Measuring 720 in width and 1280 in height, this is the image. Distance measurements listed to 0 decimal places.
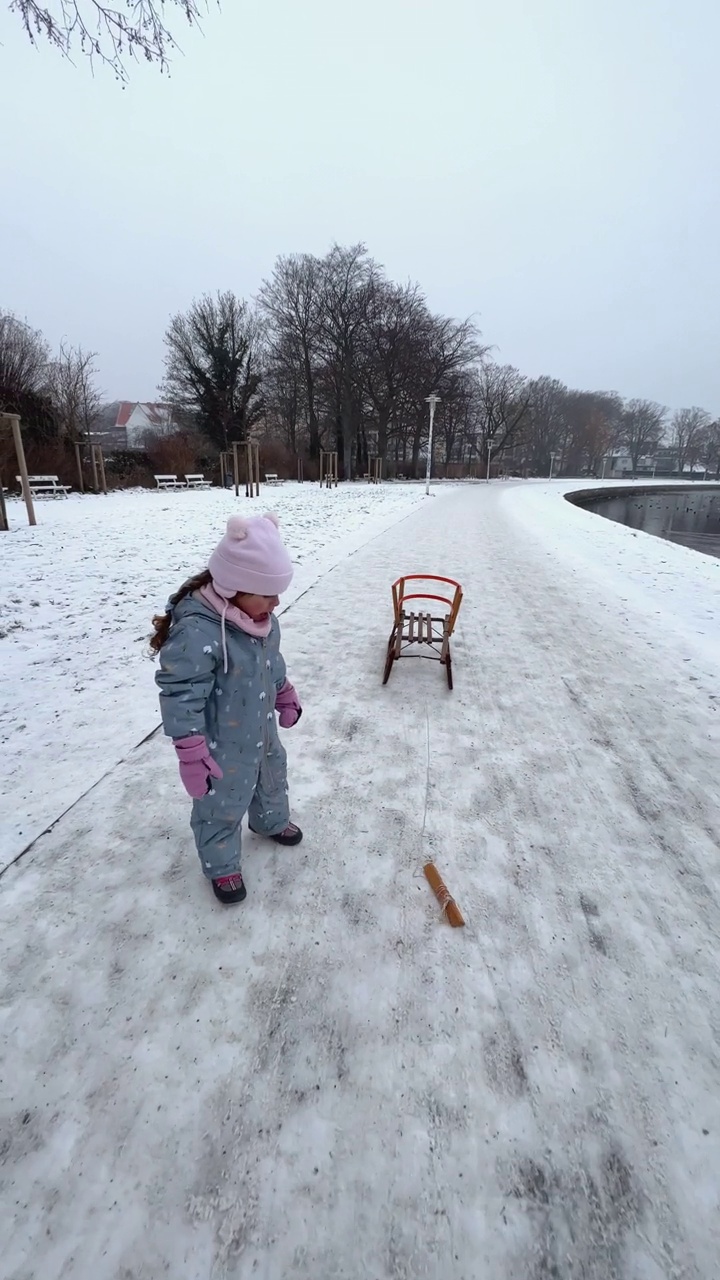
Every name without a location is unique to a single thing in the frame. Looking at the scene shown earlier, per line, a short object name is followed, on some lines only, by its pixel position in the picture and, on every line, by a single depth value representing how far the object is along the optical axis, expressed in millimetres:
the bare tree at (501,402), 63625
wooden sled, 4621
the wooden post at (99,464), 21781
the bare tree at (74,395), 23859
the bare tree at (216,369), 35656
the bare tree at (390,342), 38750
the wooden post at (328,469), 34562
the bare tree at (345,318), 38094
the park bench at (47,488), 19891
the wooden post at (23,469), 11820
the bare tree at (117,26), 4191
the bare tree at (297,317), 39219
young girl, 2053
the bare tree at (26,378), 20938
